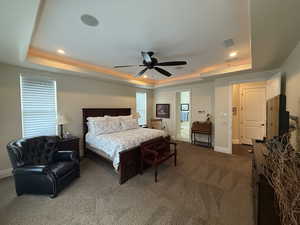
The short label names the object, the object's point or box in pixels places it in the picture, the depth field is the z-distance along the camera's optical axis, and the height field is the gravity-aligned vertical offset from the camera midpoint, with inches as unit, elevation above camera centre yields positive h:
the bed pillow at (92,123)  145.8 -15.9
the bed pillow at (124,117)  175.8 -10.2
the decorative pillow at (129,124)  166.8 -19.0
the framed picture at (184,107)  296.8 +6.6
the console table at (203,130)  191.6 -30.9
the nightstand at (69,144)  124.6 -34.5
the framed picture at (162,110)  251.7 -1.3
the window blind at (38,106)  125.0 +4.2
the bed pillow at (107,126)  144.4 -19.3
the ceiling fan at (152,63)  102.5 +40.1
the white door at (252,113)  190.9 -5.3
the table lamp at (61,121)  134.7 -12.2
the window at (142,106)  246.4 +7.8
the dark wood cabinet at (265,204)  53.6 -40.4
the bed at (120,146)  105.8 -33.8
